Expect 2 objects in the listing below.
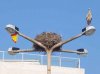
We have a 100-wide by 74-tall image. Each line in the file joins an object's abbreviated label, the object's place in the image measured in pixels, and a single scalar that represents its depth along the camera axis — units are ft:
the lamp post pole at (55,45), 103.76
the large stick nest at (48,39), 105.50
